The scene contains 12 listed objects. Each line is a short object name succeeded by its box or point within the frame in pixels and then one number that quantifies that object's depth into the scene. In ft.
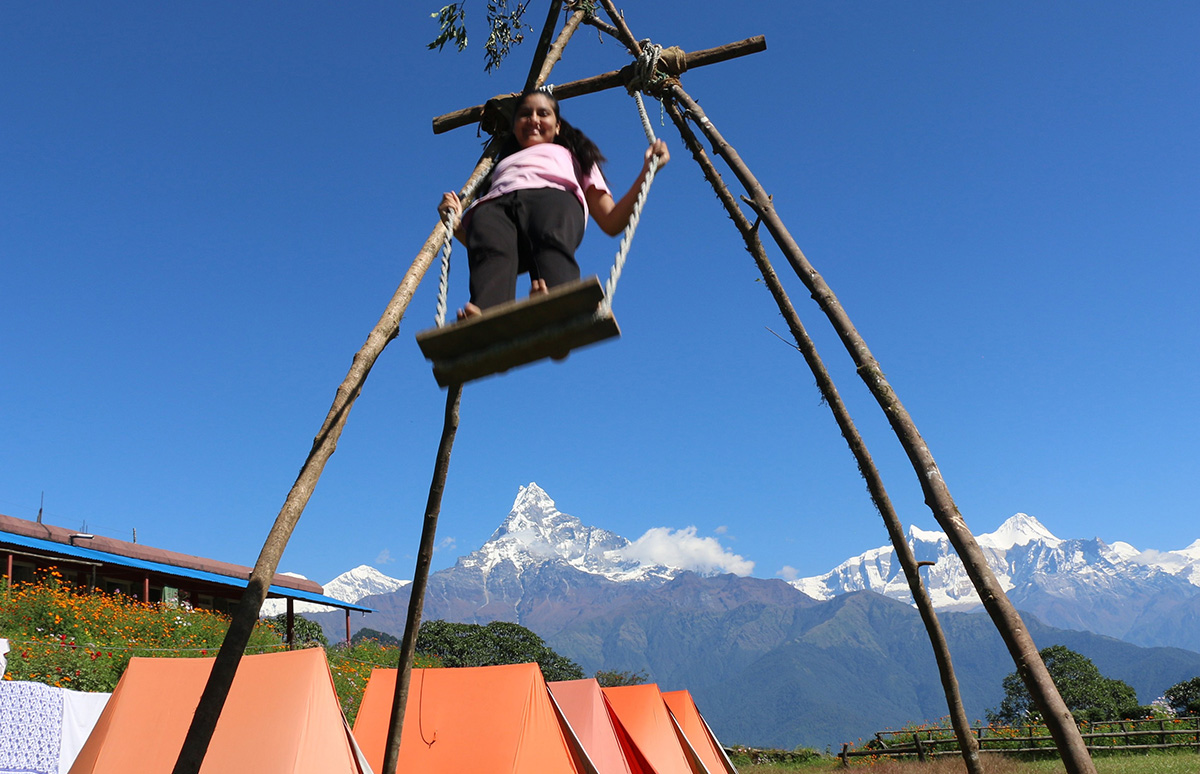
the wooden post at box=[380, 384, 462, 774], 17.74
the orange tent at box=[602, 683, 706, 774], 40.11
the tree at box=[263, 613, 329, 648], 92.18
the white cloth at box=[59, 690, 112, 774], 25.05
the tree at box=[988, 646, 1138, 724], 100.58
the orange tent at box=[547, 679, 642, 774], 35.09
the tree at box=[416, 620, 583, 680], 122.52
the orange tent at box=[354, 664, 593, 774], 26.91
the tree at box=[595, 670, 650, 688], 104.83
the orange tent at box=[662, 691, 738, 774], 43.50
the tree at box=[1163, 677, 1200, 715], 89.10
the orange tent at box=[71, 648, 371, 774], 20.70
